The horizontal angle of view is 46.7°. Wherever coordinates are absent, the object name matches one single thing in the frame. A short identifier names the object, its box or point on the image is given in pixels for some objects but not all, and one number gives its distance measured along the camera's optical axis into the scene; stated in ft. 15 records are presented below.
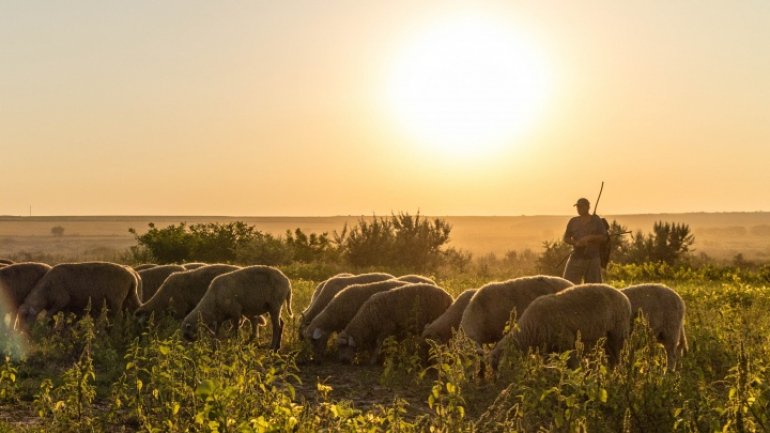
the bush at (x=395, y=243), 126.72
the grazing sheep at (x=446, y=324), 42.75
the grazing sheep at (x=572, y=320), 37.17
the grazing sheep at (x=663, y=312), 39.81
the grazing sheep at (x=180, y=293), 51.13
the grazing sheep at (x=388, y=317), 44.65
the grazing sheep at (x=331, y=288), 51.42
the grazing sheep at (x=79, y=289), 51.03
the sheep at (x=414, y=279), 52.55
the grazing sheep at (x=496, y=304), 40.45
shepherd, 51.65
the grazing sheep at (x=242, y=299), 47.50
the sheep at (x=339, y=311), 46.62
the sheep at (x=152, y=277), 59.26
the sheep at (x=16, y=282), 52.65
